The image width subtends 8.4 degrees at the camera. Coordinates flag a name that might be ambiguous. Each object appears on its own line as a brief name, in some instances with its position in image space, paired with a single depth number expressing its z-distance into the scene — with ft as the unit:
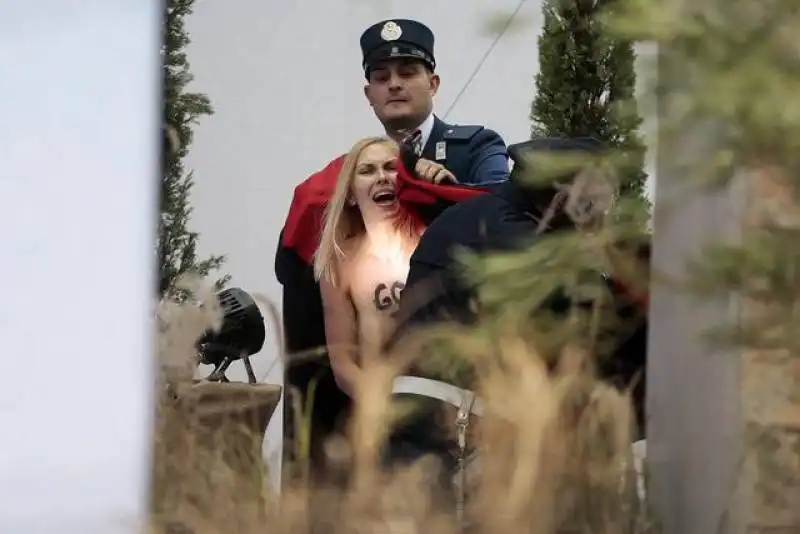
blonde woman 41.84
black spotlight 41.98
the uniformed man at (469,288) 37.29
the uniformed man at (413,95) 42.94
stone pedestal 38.45
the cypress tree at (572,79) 41.80
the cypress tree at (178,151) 43.08
